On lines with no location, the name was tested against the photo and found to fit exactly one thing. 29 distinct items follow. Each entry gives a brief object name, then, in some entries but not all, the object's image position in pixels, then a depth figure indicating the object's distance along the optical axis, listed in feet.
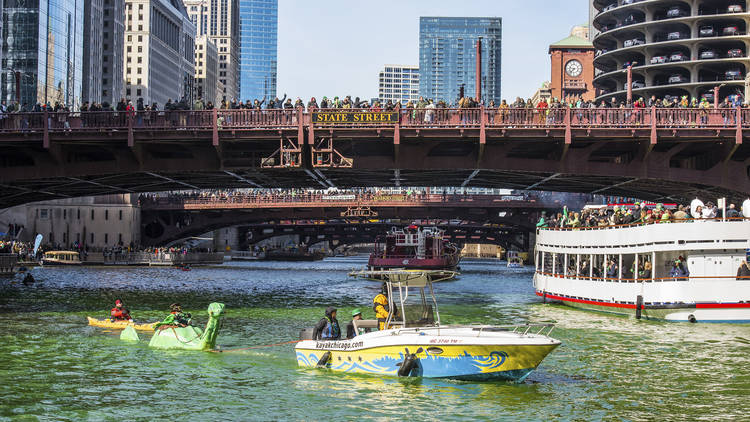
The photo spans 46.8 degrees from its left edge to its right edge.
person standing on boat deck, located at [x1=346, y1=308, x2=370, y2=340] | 84.33
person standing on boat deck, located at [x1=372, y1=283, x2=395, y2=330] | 84.28
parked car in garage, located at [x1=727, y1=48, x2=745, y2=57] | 376.27
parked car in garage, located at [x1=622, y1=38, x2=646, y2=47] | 401.41
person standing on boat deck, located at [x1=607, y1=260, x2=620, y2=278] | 147.74
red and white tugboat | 293.84
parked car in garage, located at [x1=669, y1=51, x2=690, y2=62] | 386.52
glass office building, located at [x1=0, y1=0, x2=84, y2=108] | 525.34
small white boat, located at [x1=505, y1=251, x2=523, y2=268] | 503.57
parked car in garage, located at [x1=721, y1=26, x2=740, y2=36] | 377.50
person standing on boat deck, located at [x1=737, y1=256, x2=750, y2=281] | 124.77
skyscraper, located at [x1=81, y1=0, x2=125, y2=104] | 647.97
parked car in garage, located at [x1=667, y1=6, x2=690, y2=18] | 384.99
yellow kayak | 116.57
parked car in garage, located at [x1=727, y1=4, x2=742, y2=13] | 377.50
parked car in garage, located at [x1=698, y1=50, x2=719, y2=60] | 382.63
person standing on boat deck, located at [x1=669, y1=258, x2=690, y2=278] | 129.39
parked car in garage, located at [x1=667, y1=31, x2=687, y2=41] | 387.34
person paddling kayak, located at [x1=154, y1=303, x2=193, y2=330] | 102.17
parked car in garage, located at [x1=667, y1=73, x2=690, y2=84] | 389.19
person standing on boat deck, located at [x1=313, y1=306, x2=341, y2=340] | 85.20
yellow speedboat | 75.92
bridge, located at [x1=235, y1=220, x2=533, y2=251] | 454.40
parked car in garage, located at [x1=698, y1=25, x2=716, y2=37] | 381.60
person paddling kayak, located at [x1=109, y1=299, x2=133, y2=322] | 121.70
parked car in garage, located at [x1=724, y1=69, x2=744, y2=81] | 378.12
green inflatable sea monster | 96.07
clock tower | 634.43
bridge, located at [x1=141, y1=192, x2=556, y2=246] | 345.31
